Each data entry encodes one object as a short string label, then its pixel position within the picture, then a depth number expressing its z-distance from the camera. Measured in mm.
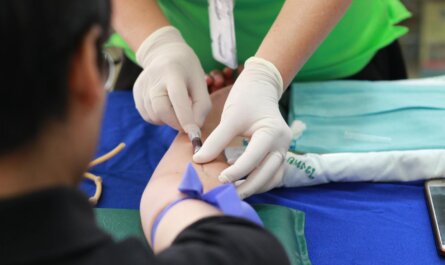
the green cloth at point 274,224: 1272
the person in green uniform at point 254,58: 1349
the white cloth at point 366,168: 1373
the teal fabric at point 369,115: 1414
